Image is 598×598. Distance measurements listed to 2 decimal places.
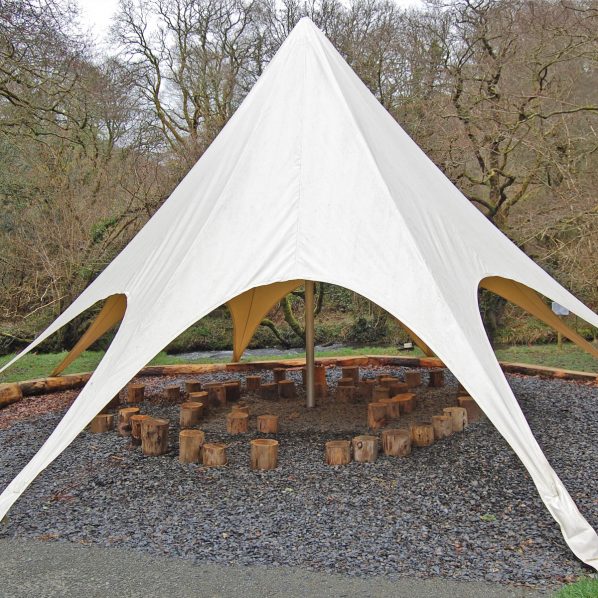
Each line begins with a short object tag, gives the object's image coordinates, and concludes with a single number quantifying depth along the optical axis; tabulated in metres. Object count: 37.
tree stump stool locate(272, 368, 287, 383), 6.04
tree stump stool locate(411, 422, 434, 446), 4.08
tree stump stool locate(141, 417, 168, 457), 4.05
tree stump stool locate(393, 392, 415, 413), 4.82
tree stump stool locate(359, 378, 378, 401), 5.45
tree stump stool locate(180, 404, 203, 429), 4.70
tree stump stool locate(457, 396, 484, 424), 4.66
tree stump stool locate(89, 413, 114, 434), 4.74
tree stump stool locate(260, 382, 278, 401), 5.66
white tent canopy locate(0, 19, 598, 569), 3.10
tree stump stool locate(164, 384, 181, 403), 5.71
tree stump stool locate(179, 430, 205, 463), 3.86
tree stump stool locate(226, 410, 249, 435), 4.45
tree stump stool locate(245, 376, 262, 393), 5.93
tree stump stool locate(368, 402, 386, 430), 4.50
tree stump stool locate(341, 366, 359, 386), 6.06
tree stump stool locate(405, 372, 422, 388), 5.98
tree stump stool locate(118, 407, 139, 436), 4.60
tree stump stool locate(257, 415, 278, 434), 4.43
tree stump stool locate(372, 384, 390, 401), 5.12
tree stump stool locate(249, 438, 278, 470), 3.71
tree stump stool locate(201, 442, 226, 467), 3.78
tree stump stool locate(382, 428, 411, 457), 3.89
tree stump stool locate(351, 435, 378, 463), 3.79
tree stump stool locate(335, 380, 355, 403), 5.38
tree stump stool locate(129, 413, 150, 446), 4.32
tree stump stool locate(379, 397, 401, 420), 4.66
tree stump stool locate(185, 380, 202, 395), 5.70
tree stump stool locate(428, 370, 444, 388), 6.07
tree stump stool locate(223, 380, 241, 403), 5.51
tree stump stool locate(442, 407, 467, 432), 4.38
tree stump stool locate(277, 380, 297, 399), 5.65
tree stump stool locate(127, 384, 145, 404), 5.76
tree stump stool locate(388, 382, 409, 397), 5.43
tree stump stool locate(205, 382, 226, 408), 5.37
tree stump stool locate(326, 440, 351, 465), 3.76
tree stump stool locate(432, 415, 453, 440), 4.24
